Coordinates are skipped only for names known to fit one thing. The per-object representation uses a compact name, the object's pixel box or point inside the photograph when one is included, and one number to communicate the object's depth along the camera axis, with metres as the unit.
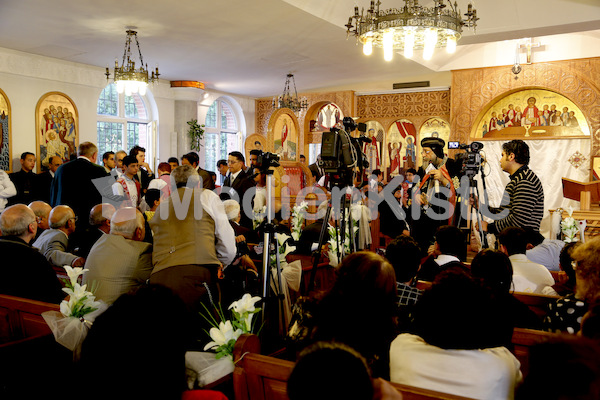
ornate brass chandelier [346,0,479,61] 6.50
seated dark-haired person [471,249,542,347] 2.79
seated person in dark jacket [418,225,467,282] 3.58
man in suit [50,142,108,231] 6.11
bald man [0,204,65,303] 3.22
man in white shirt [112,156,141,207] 7.20
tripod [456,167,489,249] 5.16
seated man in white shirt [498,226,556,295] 3.66
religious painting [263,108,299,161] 11.68
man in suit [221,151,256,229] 6.37
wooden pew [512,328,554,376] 2.36
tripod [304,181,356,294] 4.18
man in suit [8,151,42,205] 9.53
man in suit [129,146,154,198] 7.55
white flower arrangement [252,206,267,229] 6.14
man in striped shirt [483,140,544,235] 4.41
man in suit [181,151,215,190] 6.63
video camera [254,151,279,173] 3.73
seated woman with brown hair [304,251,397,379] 2.02
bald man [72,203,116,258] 4.46
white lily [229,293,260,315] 2.39
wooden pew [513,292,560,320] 3.15
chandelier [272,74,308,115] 13.15
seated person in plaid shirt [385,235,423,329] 3.02
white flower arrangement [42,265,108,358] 2.44
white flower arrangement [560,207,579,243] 5.77
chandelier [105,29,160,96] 9.20
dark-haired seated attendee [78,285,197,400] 1.37
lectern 7.57
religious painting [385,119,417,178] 13.88
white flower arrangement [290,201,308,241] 6.06
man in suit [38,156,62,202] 9.81
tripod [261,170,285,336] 3.61
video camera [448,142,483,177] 5.15
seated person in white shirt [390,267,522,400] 1.71
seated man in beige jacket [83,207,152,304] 3.34
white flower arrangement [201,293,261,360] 2.17
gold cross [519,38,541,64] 10.95
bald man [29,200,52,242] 4.60
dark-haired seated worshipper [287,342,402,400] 1.10
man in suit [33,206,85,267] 4.14
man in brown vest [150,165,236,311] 3.46
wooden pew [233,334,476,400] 1.91
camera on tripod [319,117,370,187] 4.23
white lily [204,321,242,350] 2.16
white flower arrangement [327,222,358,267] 4.75
